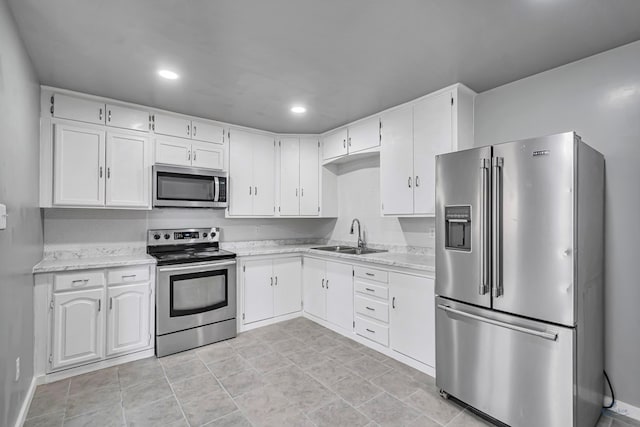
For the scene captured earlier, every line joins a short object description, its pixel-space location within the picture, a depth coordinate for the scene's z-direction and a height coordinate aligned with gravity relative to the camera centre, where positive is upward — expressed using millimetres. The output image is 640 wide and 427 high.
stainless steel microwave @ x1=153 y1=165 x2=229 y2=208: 3303 +331
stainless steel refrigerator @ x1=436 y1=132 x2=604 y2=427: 1739 -394
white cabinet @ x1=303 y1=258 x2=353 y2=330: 3502 -901
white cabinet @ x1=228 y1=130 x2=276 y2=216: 3920 +556
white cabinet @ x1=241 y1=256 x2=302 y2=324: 3752 -894
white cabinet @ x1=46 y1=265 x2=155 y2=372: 2598 -885
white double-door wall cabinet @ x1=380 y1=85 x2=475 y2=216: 2773 +713
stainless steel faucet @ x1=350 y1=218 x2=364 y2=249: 4136 -325
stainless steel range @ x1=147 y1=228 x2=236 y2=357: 3086 -789
